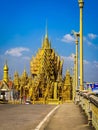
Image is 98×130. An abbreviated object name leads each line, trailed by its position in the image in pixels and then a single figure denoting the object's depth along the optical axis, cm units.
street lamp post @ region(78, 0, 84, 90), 1948
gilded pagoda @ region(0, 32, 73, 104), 6793
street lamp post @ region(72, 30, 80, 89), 2524
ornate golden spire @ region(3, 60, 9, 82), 8372
